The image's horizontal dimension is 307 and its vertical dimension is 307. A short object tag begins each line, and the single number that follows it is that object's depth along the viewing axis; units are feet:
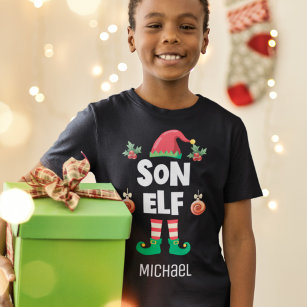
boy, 4.56
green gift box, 3.83
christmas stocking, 7.10
